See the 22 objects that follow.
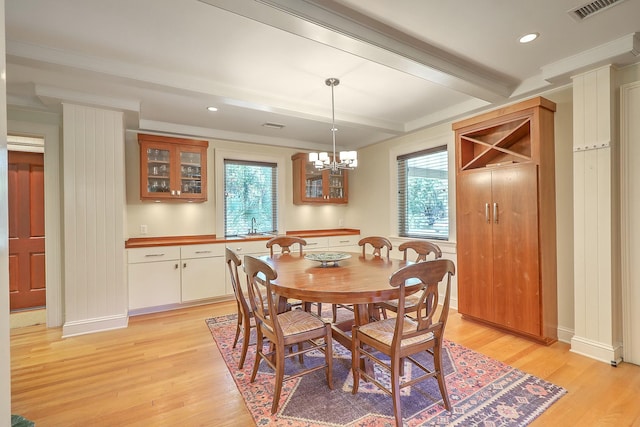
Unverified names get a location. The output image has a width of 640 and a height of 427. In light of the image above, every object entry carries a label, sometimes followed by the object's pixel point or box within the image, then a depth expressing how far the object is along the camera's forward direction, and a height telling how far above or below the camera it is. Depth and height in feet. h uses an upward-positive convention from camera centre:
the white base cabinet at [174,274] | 11.82 -2.46
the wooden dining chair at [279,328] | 6.21 -2.60
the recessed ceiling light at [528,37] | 7.14 +4.26
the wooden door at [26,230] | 12.93 -0.50
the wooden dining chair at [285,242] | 11.66 -1.07
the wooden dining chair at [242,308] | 7.79 -2.51
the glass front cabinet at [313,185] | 16.31 +1.71
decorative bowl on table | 8.68 -1.31
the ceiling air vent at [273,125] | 13.41 +4.13
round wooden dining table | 6.01 -1.55
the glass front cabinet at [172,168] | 12.73 +2.18
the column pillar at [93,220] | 10.14 -0.08
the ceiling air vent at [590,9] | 6.04 +4.24
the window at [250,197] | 15.38 +0.99
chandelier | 9.68 +1.85
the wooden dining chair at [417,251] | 8.39 -1.33
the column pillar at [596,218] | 7.91 -0.22
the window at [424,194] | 13.08 +0.87
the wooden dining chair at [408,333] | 5.59 -2.56
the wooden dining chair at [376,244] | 10.68 -1.12
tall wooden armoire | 9.00 -0.25
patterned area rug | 5.89 -4.10
